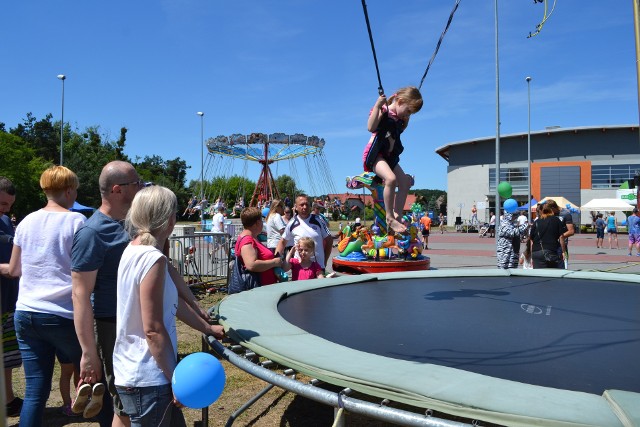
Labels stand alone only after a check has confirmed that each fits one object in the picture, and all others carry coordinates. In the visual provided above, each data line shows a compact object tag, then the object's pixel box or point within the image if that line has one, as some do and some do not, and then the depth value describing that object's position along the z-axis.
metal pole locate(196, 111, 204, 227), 26.54
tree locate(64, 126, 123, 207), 33.44
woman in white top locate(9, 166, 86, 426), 2.07
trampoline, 1.46
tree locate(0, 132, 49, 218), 28.39
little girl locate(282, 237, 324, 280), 4.17
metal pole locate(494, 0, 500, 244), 11.40
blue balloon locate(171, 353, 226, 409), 1.47
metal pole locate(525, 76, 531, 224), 19.59
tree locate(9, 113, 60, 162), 42.47
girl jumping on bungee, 3.45
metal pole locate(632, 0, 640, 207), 2.58
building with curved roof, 30.17
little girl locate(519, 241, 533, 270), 6.61
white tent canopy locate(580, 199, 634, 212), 23.09
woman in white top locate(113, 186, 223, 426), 1.55
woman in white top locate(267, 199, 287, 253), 5.68
